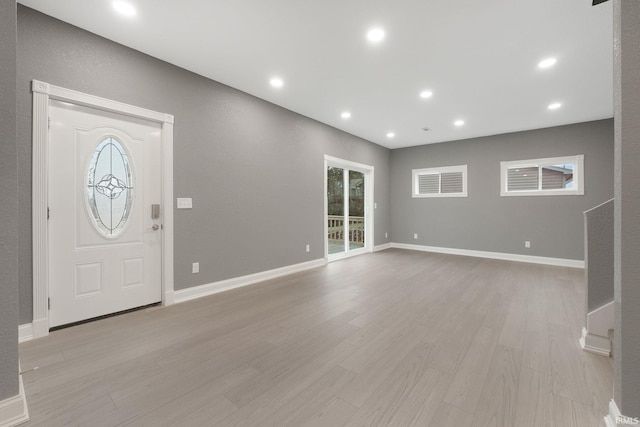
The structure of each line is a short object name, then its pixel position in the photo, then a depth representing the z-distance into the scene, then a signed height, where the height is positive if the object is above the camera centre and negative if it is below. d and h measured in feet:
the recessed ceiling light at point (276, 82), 10.99 +5.80
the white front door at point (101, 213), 7.62 -0.03
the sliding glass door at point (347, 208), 18.40 +0.38
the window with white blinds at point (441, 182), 20.56 +2.65
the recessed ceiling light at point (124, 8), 6.87 +5.68
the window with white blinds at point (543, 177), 16.49 +2.52
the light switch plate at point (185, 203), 10.01 +0.37
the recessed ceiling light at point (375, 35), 7.87 +5.67
